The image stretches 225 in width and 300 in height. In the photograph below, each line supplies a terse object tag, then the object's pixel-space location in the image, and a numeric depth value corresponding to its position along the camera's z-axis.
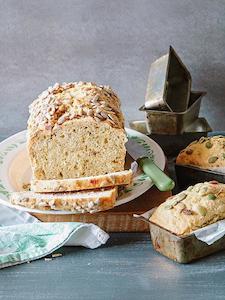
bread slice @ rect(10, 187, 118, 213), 1.87
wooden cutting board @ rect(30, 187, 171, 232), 1.93
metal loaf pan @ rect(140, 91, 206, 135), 2.28
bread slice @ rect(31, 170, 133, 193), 1.92
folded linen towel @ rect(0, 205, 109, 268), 1.82
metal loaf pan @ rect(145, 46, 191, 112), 2.29
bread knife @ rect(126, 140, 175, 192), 1.92
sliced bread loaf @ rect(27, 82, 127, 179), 1.98
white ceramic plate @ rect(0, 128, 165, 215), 1.95
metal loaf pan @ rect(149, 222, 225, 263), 1.73
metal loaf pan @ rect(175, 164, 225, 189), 2.01
